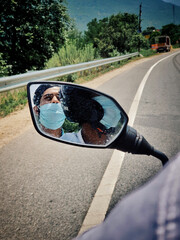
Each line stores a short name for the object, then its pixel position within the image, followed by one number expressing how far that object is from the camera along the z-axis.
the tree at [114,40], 26.34
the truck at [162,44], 36.97
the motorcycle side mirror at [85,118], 0.96
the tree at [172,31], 77.81
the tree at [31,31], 12.98
